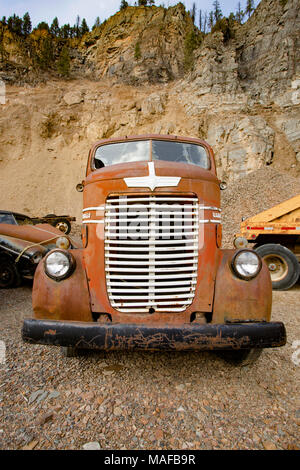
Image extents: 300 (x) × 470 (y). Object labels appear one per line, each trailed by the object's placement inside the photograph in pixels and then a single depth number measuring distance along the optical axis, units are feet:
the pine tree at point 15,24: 117.97
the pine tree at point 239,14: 121.80
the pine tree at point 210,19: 134.41
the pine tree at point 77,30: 132.92
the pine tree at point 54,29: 131.18
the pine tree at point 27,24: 127.43
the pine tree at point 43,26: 127.11
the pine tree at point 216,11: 135.46
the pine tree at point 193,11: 146.65
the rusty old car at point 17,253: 18.47
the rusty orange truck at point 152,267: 7.79
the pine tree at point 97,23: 131.92
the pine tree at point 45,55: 106.63
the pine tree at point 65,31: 130.97
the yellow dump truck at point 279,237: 19.80
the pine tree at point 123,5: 128.61
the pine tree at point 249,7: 128.19
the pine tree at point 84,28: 134.38
